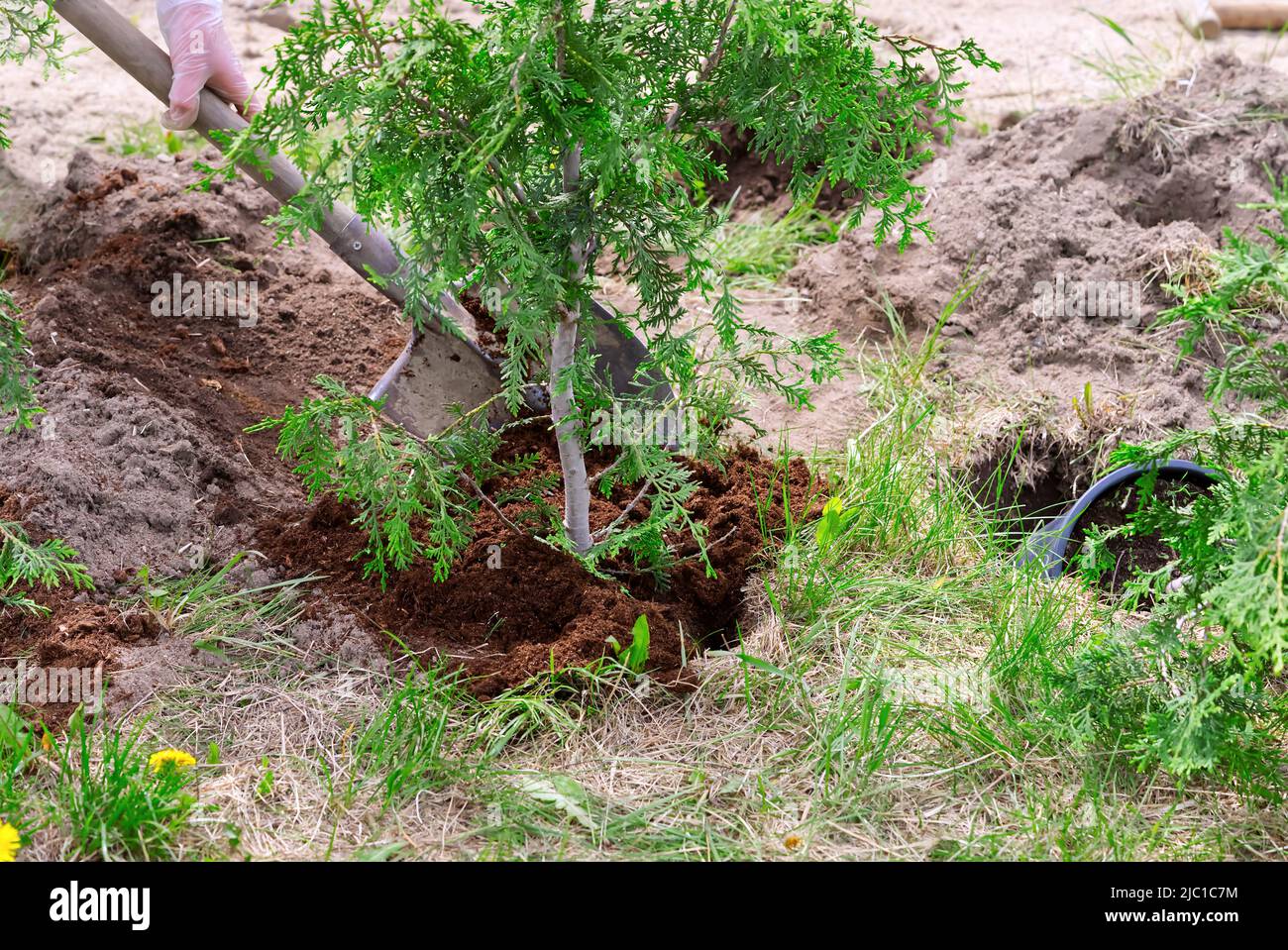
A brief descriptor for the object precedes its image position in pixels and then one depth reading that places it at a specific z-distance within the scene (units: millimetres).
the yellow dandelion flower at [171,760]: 2227
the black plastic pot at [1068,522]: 3031
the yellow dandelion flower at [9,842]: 2070
